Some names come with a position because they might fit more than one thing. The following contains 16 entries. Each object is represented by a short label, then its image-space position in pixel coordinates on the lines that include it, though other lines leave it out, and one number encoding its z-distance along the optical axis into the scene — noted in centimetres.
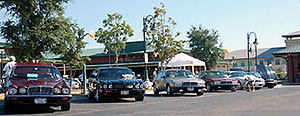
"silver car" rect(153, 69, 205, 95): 1983
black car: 1570
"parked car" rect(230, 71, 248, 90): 2790
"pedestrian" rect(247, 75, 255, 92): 2512
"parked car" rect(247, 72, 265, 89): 2790
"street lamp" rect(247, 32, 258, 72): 4174
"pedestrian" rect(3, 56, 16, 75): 1374
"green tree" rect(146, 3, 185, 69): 3612
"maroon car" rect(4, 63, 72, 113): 1128
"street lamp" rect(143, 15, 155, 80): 2756
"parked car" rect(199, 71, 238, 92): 2447
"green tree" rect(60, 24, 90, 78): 3222
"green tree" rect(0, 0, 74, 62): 1894
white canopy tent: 3350
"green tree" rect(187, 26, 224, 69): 5669
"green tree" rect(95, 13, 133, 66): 4359
